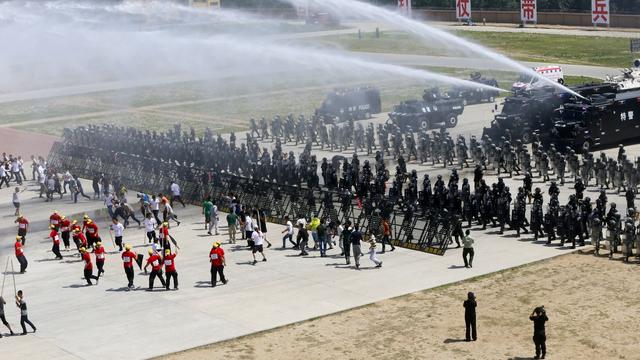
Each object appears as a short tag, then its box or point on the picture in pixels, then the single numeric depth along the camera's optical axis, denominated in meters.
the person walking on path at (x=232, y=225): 42.58
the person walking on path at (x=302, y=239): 40.34
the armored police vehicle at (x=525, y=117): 59.25
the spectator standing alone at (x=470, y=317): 30.31
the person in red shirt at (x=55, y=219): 44.14
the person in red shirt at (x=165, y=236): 40.34
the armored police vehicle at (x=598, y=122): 56.66
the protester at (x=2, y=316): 33.06
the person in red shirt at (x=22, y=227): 44.47
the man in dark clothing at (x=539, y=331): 28.83
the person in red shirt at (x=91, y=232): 42.25
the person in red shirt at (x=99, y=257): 38.19
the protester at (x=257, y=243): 39.62
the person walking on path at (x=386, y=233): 40.21
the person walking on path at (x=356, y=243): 38.25
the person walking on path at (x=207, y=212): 44.37
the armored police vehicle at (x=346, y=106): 73.12
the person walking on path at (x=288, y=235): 41.47
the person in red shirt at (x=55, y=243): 41.82
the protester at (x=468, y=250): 37.50
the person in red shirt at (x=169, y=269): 36.66
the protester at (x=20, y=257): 40.12
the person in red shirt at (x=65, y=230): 43.28
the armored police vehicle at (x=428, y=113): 66.69
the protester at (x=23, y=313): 32.88
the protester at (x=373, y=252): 38.12
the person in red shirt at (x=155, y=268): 36.72
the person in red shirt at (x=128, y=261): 37.00
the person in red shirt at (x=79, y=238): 41.94
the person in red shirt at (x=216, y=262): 36.81
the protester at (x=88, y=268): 37.94
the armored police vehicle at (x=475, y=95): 77.06
